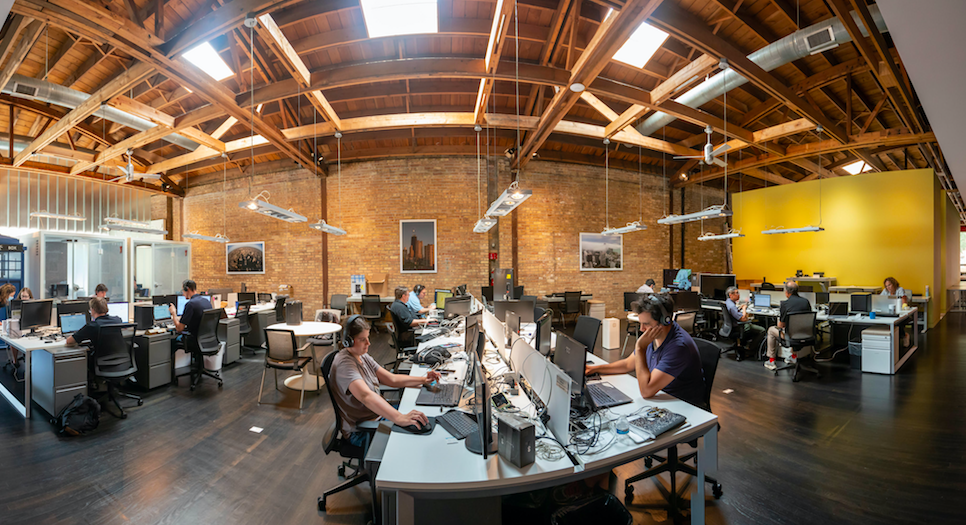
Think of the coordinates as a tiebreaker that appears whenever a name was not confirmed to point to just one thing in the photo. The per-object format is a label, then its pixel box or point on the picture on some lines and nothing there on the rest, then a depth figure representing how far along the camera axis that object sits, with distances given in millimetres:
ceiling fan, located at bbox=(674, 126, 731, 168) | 5008
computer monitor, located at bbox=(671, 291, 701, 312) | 7246
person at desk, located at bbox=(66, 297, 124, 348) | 4035
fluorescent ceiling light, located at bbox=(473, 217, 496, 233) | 6707
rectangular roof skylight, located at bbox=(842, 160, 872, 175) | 11750
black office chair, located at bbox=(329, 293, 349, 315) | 8774
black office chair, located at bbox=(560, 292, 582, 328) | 9352
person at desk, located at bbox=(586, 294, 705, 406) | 2506
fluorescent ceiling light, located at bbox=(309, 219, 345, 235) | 6691
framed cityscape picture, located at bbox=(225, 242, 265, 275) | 10430
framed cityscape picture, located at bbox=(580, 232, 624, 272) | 10352
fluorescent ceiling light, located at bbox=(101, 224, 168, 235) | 7377
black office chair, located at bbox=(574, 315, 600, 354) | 3820
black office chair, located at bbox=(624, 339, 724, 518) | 2467
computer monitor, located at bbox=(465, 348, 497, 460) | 1687
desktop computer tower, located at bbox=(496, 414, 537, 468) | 1657
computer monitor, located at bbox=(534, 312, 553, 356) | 3475
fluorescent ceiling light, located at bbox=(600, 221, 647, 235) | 7904
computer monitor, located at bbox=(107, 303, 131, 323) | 5493
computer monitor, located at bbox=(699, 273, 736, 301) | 8578
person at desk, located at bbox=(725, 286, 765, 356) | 6631
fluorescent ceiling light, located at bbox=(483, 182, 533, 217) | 3977
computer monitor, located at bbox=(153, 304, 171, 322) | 5362
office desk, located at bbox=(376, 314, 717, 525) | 1560
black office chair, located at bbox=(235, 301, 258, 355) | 6570
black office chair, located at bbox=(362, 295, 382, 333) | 8586
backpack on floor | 3545
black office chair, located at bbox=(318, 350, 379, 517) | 2404
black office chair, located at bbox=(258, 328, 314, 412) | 4367
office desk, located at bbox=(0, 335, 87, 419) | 3826
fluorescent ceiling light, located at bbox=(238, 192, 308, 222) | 4820
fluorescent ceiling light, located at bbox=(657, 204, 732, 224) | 5672
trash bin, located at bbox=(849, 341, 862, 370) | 5701
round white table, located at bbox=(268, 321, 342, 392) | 4773
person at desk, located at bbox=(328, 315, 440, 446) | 2176
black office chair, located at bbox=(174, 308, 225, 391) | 4969
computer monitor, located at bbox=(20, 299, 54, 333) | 4789
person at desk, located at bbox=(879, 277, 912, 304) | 7516
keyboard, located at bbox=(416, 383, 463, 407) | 2498
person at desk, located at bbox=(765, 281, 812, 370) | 5695
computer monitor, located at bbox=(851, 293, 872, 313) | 6391
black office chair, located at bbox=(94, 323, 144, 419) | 4027
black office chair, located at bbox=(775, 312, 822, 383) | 5320
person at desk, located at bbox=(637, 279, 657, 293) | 8412
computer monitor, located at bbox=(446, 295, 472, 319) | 5980
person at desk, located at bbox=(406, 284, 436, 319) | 6797
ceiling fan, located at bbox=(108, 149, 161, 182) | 6471
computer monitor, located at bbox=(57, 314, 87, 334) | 4484
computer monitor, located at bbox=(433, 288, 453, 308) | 7746
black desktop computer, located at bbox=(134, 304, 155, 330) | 5270
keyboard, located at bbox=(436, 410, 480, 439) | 2023
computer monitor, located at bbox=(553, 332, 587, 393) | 2098
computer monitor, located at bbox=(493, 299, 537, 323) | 4711
